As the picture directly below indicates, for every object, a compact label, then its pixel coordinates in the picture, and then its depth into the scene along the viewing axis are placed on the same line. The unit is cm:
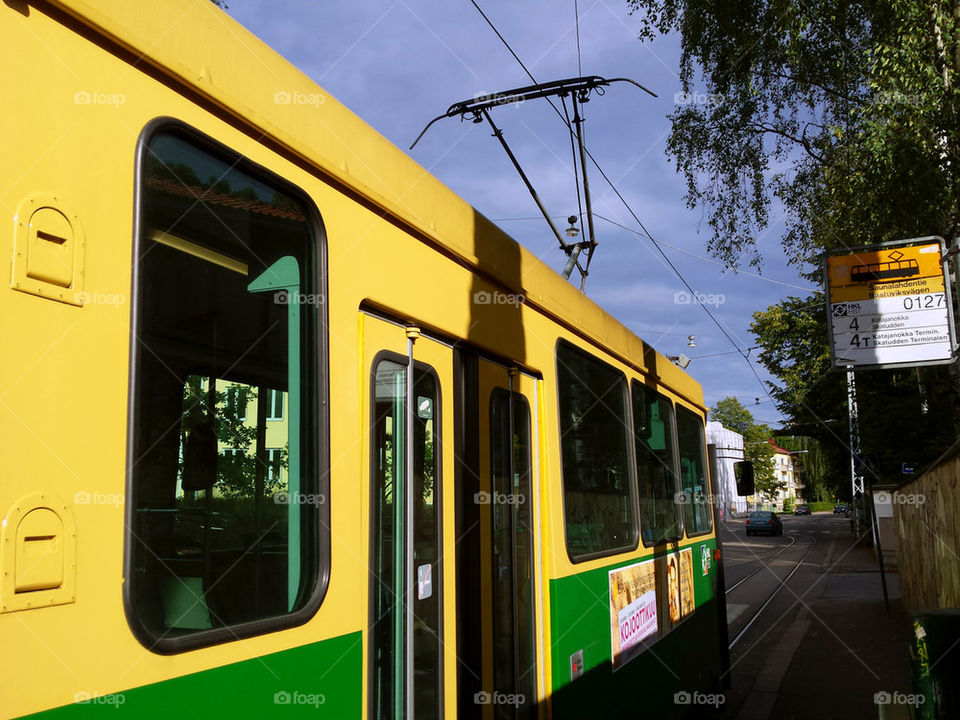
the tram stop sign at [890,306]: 1028
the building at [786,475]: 12694
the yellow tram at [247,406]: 157
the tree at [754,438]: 8369
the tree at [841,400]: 1767
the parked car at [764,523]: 4672
